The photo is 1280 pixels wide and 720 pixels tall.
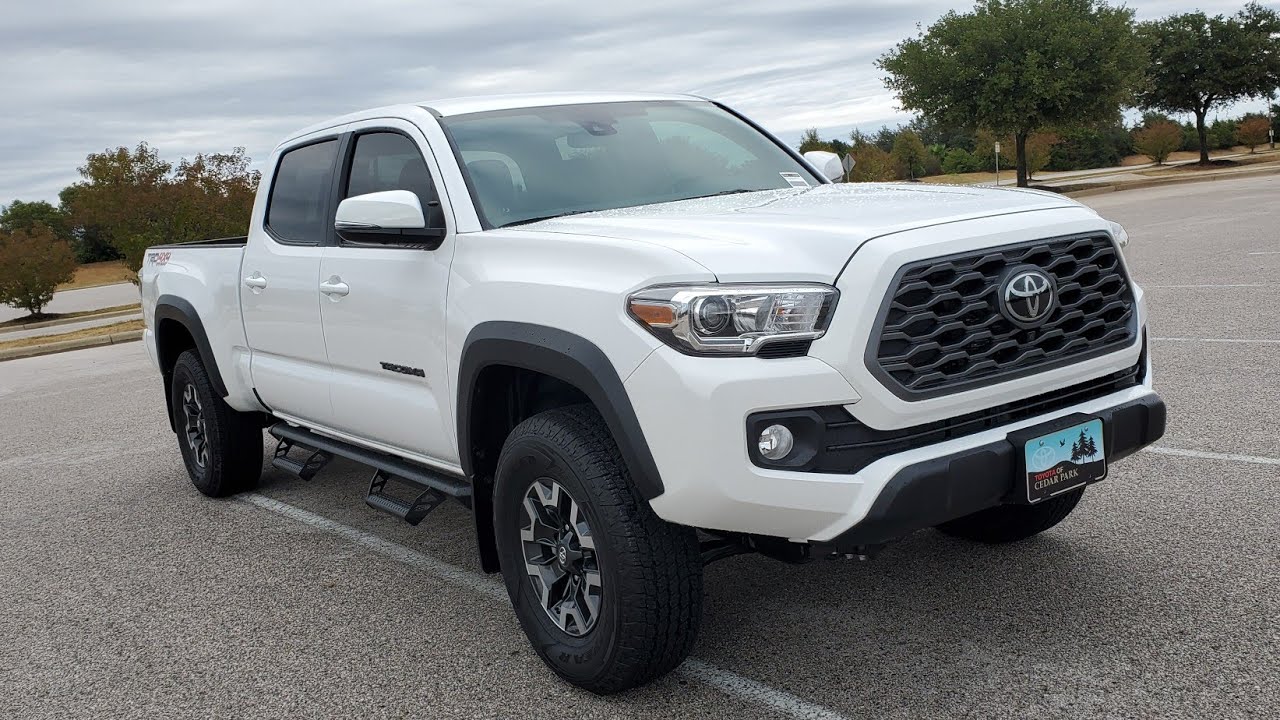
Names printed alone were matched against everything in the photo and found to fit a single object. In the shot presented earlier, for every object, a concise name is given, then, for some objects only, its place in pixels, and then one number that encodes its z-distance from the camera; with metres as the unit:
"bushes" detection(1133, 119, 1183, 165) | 51.75
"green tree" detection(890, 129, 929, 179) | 51.94
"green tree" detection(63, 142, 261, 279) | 26.74
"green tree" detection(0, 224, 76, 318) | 29.62
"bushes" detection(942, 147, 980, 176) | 58.91
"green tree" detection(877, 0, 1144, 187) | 36.50
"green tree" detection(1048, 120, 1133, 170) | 60.69
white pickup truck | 2.95
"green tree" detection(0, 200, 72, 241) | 60.94
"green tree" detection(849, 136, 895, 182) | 39.16
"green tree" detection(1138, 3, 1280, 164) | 47.22
